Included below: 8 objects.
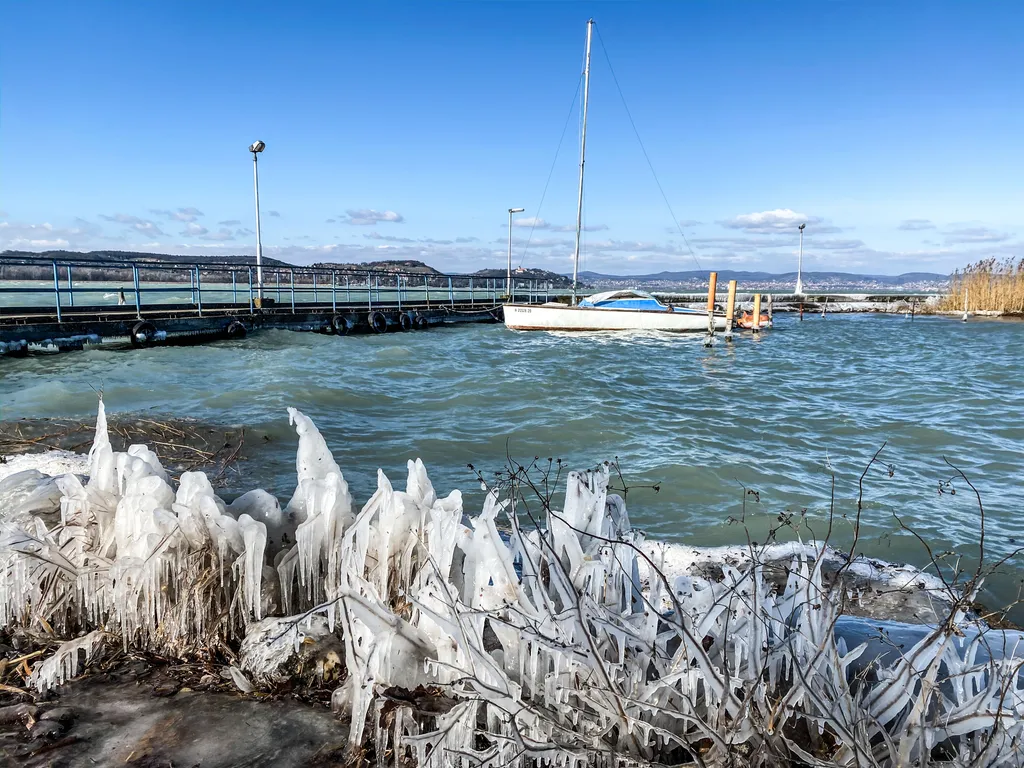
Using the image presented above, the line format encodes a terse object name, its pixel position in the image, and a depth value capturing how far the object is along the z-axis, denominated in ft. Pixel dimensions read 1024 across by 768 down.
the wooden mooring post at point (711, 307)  82.38
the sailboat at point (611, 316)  90.17
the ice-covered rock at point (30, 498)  11.26
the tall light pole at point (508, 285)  120.88
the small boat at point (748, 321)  112.27
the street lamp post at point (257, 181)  79.74
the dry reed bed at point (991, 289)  116.06
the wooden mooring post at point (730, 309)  92.84
